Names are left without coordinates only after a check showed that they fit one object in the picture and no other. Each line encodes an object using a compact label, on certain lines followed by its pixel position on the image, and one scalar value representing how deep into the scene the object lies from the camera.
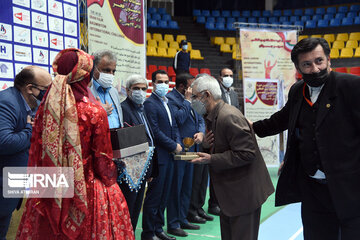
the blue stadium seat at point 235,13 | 17.55
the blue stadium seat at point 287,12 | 17.61
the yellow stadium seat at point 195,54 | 13.67
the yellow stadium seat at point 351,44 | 14.13
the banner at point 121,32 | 4.24
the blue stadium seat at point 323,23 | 15.74
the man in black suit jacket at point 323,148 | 2.14
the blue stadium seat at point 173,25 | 15.38
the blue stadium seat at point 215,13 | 17.50
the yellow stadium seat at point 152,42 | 13.69
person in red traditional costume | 2.04
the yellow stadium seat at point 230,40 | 15.27
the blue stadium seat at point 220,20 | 16.80
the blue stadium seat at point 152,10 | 15.68
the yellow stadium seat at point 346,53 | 13.51
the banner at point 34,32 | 3.17
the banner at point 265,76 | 7.58
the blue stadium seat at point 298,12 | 17.52
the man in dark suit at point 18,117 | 2.57
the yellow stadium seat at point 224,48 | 14.91
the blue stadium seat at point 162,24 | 15.26
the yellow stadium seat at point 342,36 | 14.86
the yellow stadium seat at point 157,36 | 14.43
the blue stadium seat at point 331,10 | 16.75
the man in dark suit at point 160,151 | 3.96
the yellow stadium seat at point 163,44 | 13.88
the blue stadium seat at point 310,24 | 15.74
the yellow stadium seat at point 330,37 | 15.02
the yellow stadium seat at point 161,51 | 13.14
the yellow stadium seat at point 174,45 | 14.07
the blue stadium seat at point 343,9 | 16.39
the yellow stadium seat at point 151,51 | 12.78
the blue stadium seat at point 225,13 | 17.55
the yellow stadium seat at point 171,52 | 13.20
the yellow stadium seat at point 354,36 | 14.59
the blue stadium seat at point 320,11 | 17.08
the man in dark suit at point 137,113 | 3.50
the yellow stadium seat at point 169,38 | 14.55
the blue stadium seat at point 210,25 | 15.94
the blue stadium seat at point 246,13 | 17.50
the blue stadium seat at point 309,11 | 17.41
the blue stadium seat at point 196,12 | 17.45
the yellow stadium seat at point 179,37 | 14.77
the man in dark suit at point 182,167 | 4.36
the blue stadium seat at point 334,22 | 15.52
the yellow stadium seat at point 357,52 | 13.27
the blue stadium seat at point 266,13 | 17.58
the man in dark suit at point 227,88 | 5.61
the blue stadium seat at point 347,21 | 15.27
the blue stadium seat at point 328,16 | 16.19
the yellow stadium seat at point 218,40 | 15.30
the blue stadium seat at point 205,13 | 17.46
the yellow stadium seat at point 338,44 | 14.32
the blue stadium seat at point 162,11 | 16.10
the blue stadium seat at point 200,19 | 16.88
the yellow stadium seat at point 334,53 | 13.71
